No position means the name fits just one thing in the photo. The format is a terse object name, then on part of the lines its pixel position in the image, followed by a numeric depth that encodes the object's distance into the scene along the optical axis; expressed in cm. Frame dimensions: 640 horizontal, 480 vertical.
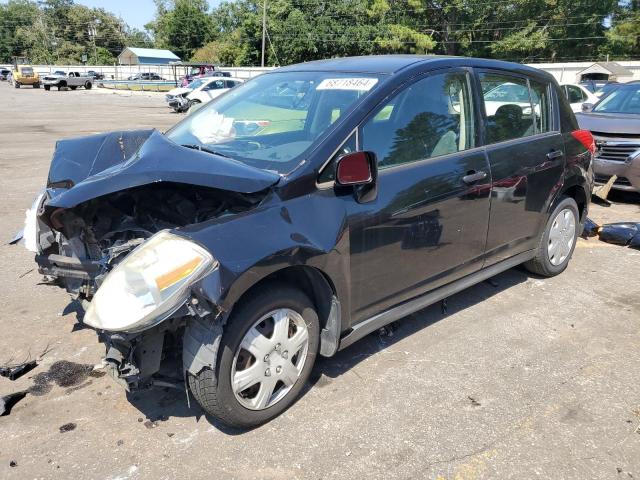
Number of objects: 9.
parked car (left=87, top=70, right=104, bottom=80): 6431
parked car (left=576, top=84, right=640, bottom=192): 735
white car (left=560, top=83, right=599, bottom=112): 1491
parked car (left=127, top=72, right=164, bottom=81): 6225
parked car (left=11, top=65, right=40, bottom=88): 5047
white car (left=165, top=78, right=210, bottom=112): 2491
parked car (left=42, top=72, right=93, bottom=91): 4612
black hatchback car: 243
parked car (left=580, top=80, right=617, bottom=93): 1962
